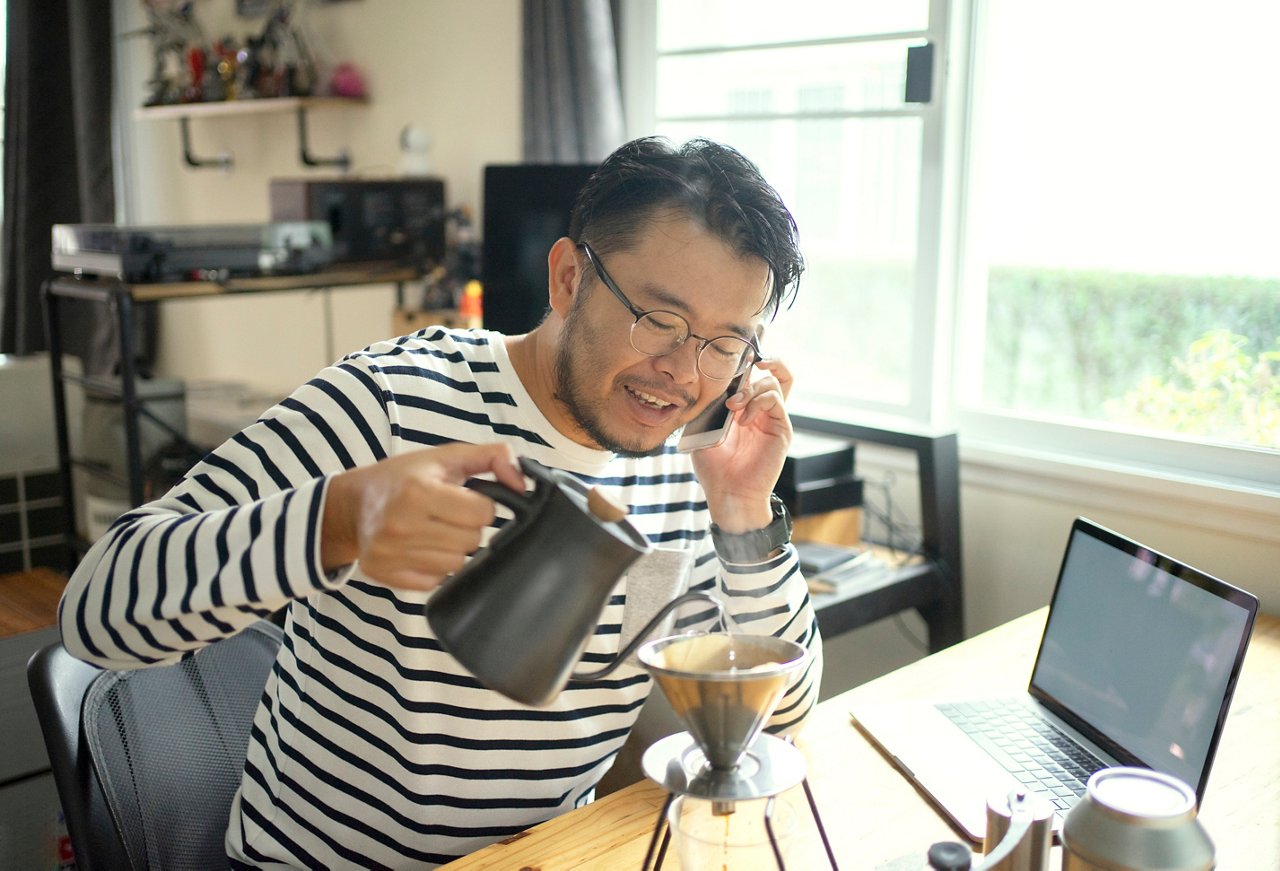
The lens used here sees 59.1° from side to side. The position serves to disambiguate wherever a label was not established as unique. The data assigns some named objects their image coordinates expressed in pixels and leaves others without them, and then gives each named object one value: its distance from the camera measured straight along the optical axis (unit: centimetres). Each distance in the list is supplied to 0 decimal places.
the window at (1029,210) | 197
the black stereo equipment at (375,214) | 324
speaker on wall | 251
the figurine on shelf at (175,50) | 412
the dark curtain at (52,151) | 454
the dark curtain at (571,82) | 267
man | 118
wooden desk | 108
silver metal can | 74
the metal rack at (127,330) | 277
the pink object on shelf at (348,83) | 365
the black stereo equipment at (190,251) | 284
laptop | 115
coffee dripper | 79
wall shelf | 365
